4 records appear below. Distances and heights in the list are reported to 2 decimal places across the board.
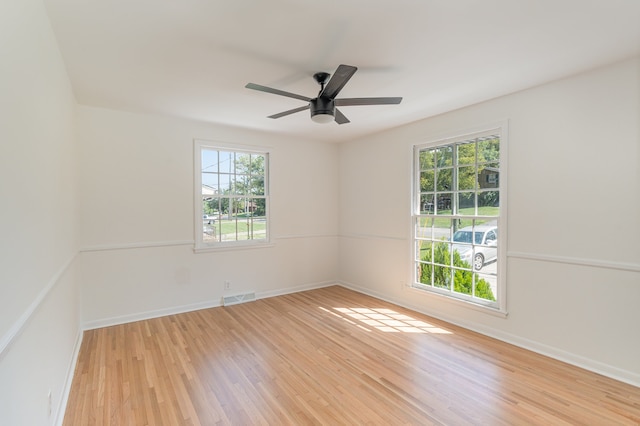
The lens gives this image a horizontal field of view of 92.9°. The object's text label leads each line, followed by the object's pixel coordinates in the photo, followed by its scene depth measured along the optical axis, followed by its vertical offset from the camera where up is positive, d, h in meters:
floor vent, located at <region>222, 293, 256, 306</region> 4.50 -1.33
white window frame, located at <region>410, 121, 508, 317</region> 3.29 -0.28
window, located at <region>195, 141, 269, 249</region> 4.43 +0.22
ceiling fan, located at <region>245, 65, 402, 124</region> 2.35 +0.93
